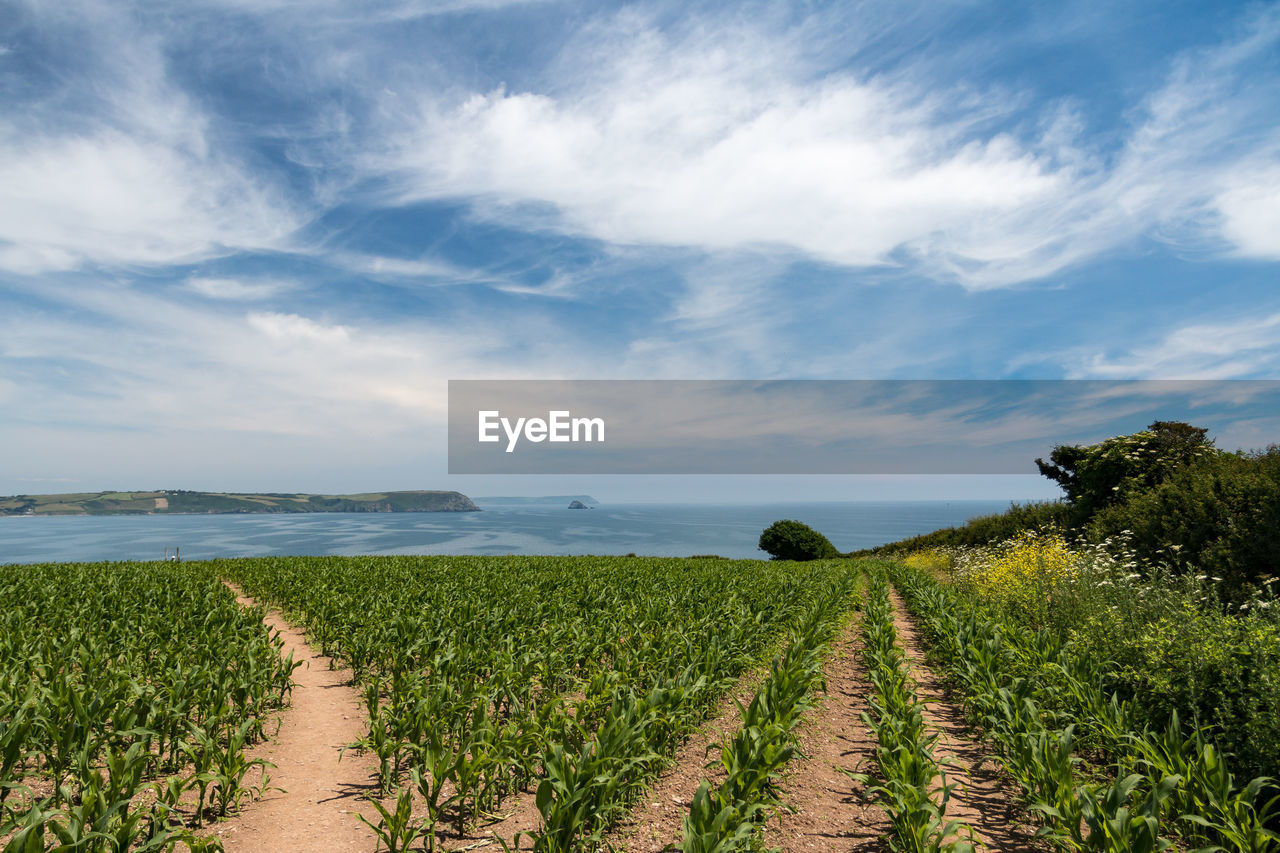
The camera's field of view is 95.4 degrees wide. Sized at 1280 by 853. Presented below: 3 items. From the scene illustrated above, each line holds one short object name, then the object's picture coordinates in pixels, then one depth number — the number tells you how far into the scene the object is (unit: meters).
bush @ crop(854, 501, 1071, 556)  31.55
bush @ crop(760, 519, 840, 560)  52.66
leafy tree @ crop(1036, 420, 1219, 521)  26.77
